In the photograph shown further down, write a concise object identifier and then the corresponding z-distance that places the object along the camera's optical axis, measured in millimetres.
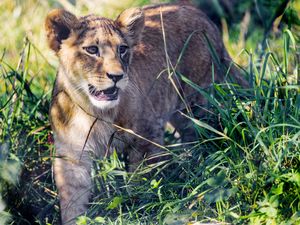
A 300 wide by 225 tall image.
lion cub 9867
